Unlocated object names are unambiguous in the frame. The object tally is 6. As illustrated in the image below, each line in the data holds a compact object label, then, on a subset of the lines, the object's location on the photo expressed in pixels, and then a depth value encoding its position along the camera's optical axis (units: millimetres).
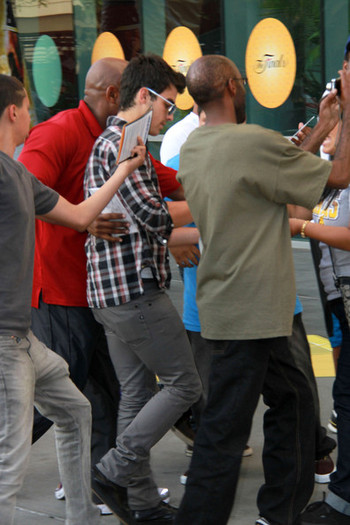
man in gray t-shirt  5318
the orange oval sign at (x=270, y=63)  18044
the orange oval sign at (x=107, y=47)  23103
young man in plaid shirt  6173
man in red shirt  6674
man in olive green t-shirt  5332
